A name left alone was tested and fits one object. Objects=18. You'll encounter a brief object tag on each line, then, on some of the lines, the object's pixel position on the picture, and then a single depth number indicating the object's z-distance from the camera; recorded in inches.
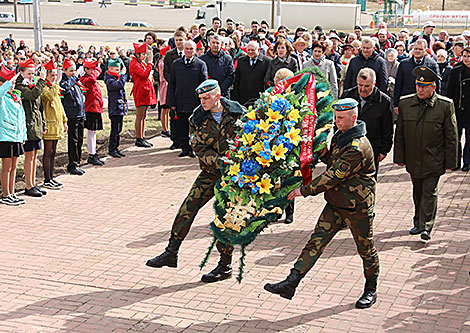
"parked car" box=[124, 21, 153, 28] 2186.3
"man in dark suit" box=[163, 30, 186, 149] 540.1
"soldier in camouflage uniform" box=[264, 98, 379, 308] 247.9
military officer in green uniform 327.3
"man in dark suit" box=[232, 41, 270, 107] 493.4
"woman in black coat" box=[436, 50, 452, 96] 515.1
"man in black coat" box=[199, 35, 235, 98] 513.7
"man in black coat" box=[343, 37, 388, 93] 456.1
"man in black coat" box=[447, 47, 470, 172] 457.4
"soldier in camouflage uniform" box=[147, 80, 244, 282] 279.6
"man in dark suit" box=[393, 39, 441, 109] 456.3
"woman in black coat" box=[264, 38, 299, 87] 483.2
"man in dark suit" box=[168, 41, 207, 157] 494.6
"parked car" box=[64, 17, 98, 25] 2162.9
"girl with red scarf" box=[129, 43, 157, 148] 522.6
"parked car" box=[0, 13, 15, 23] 2178.5
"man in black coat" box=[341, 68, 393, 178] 338.3
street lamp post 722.2
